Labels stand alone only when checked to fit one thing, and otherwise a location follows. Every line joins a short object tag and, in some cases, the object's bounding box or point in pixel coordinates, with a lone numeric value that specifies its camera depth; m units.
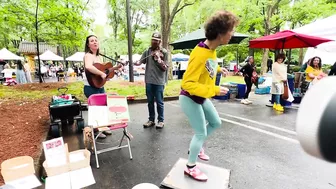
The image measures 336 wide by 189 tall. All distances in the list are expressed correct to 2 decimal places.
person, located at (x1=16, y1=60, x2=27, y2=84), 14.17
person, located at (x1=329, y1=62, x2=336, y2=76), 4.86
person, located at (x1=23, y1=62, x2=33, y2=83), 15.31
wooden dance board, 2.36
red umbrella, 5.93
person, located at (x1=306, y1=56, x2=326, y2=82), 6.23
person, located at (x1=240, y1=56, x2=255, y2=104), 7.19
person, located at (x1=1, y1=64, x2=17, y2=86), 13.34
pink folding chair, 3.15
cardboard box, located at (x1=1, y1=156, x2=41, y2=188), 2.28
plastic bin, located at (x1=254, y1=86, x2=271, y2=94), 9.25
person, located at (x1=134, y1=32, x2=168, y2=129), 4.18
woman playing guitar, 3.59
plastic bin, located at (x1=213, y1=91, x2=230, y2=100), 7.84
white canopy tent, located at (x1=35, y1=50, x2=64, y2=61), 24.69
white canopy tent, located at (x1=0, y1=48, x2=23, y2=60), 19.44
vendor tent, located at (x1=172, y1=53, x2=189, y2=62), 22.52
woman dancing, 2.06
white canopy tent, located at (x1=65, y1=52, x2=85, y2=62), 24.34
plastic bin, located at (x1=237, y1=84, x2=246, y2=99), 7.94
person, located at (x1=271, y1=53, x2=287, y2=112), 5.93
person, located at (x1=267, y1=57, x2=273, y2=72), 19.65
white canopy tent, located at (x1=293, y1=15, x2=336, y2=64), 6.71
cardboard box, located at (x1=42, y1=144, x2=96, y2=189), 2.39
